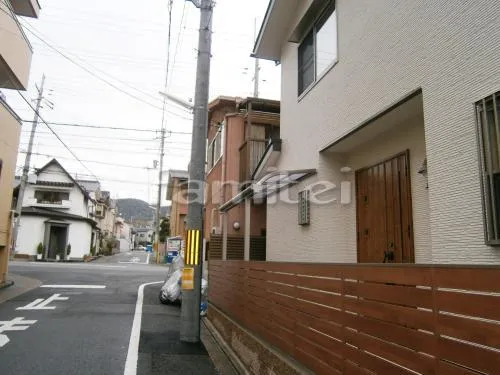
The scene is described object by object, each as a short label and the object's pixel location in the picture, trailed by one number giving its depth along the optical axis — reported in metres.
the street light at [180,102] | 9.63
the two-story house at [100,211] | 49.52
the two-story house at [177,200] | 36.75
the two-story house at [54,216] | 36.16
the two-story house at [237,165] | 13.32
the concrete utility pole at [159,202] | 37.09
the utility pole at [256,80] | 25.21
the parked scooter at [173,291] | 12.00
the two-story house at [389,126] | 4.05
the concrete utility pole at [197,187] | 8.20
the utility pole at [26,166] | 27.86
